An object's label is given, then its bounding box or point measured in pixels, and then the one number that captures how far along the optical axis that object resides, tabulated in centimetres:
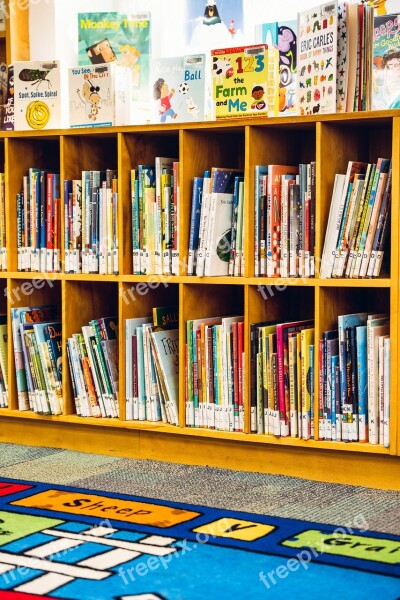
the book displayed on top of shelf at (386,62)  311
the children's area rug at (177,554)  206
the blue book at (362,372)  292
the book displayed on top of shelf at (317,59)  300
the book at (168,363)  326
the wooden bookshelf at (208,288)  296
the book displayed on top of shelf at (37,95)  354
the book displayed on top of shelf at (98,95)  340
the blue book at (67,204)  344
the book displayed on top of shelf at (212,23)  388
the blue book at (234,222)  317
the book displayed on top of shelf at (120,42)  404
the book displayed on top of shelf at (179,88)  337
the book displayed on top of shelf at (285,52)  366
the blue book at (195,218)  321
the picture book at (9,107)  375
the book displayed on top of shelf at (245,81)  316
